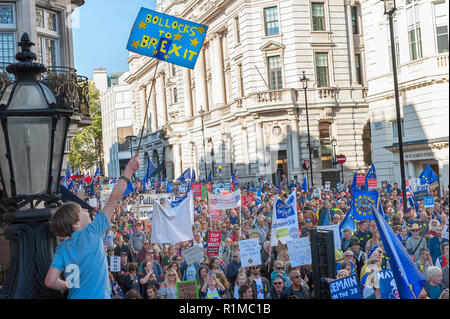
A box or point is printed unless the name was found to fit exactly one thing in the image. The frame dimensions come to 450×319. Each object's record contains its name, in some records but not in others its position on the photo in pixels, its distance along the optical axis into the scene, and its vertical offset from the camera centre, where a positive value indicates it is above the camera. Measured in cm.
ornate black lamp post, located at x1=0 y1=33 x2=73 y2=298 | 383 +12
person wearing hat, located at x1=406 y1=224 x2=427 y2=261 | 1067 -132
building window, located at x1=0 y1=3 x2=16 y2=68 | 1600 +396
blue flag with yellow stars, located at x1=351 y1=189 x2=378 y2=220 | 1485 -86
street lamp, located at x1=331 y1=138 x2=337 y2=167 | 4413 +178
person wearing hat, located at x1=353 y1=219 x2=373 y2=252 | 1345 -138
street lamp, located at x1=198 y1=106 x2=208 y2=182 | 5018 +254
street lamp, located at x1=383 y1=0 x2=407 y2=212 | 1388 +152
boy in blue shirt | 364 -39
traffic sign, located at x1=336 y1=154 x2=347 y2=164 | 3650 +64
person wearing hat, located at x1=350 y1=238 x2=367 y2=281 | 1169 -155
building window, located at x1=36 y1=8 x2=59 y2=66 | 1669 +397
